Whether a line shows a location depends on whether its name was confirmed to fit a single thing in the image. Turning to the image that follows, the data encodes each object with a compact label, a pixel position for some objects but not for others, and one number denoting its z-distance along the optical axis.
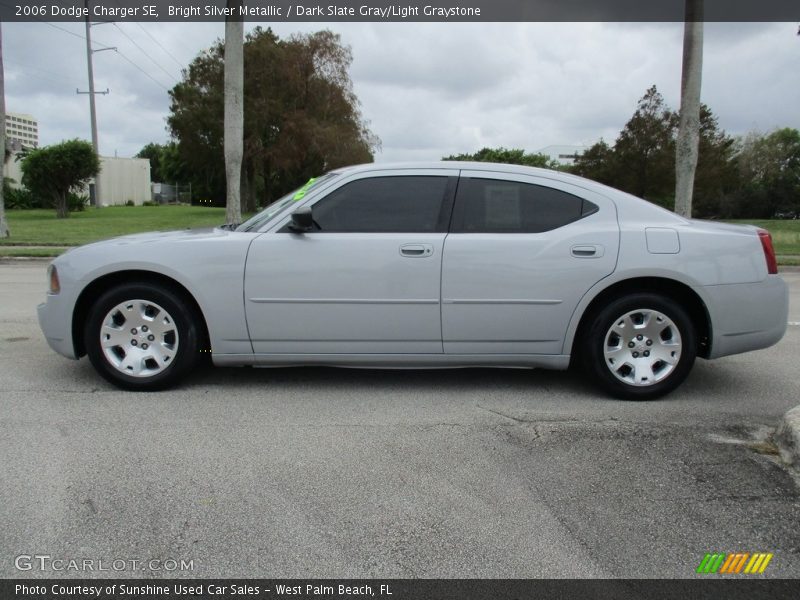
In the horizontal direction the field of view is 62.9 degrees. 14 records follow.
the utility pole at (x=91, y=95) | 44.44
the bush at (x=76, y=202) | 37.28
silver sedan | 4.36
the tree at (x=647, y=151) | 39.72
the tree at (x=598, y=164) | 41.00
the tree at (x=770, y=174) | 54.78
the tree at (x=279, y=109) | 36.56
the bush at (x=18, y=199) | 41.09
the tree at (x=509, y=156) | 75.42
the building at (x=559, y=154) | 128.93
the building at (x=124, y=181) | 63.00
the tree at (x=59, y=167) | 31.06
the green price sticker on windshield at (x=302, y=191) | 4.64
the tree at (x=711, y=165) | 41.78
